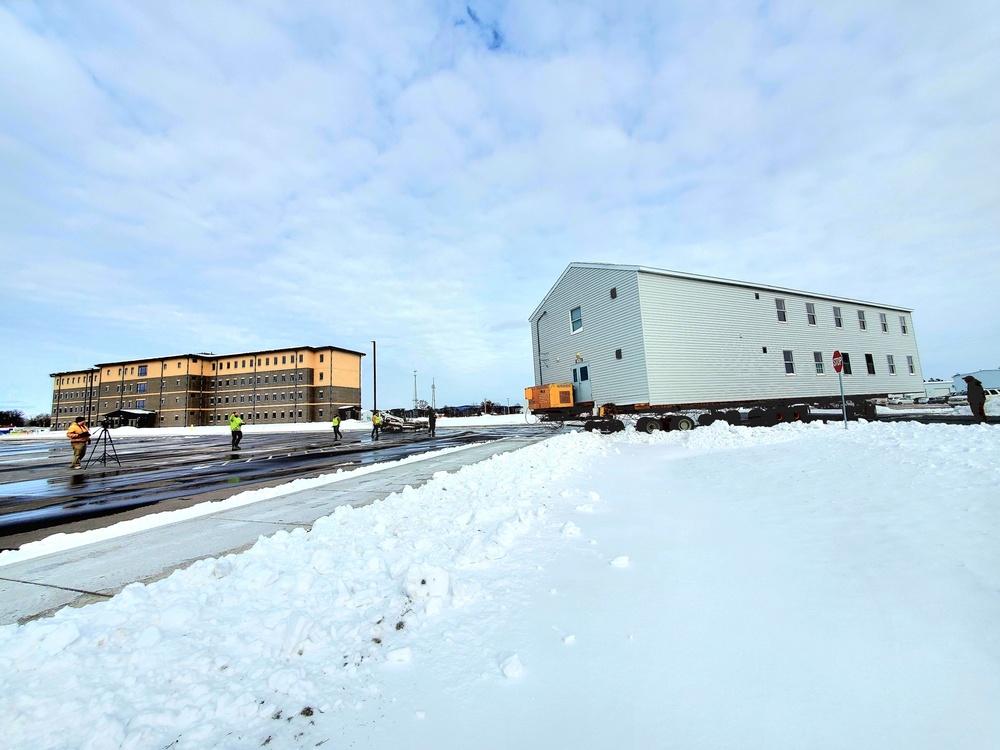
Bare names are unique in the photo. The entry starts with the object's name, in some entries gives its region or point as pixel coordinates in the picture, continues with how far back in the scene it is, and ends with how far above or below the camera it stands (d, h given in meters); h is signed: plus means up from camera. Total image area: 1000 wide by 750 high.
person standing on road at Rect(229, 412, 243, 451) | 22.90 +0.06
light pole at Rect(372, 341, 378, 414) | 44.08 +4.55
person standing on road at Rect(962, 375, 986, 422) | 15.26 -0.29
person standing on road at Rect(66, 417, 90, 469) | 15.72 +0.01
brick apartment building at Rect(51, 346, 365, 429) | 71.62 +7.60
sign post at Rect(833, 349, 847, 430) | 12.97 +1.05
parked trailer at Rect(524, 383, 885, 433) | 18.45 -0.35
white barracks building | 18.83 +3.12
